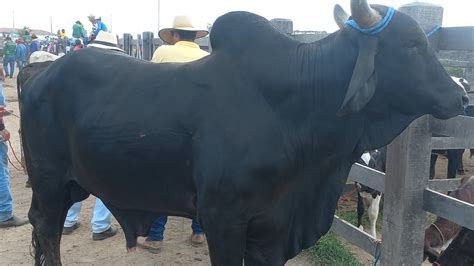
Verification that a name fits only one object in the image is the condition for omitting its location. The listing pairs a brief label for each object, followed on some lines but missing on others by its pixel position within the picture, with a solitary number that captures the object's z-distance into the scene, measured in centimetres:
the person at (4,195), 530
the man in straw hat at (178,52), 446
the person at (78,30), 1902
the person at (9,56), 2291
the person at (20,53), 2414
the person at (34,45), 2513
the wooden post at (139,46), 991
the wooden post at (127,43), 1095
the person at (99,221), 505
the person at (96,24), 962
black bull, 233
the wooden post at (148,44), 922
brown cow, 406
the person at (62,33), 2879
